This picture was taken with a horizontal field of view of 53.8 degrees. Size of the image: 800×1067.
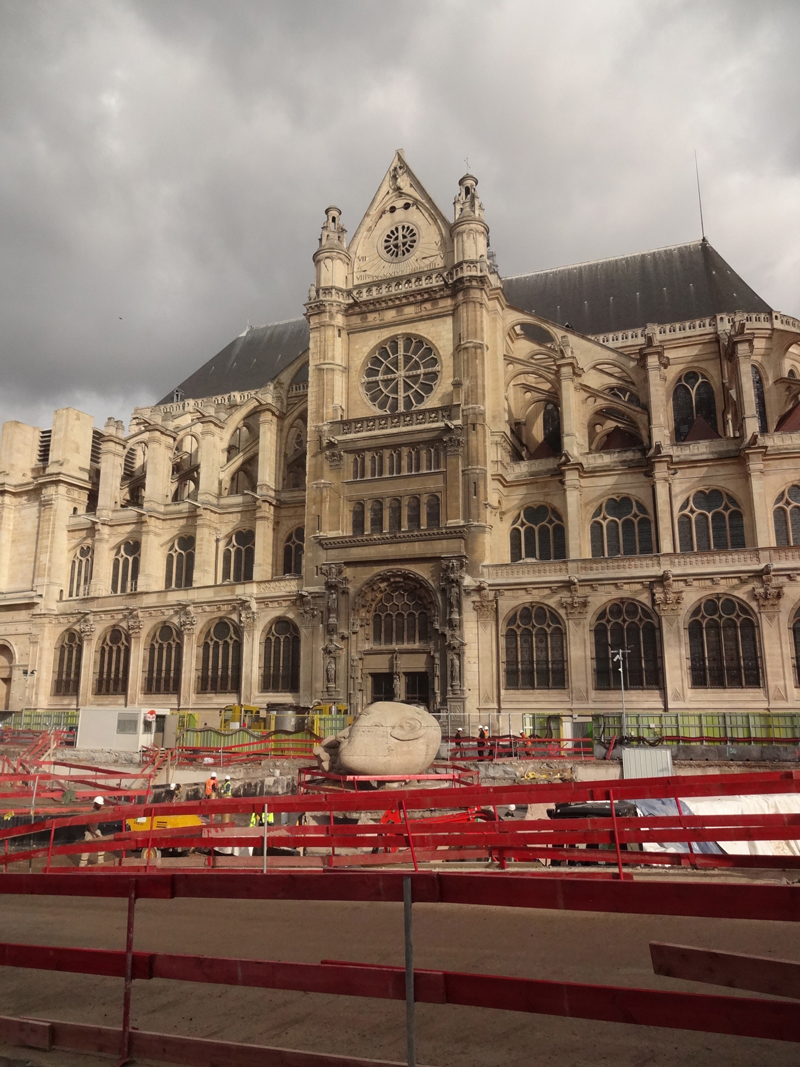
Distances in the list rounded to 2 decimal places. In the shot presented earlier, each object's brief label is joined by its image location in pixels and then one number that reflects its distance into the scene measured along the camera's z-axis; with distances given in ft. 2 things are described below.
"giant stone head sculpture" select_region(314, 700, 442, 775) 51.70
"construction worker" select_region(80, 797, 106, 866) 41.73
